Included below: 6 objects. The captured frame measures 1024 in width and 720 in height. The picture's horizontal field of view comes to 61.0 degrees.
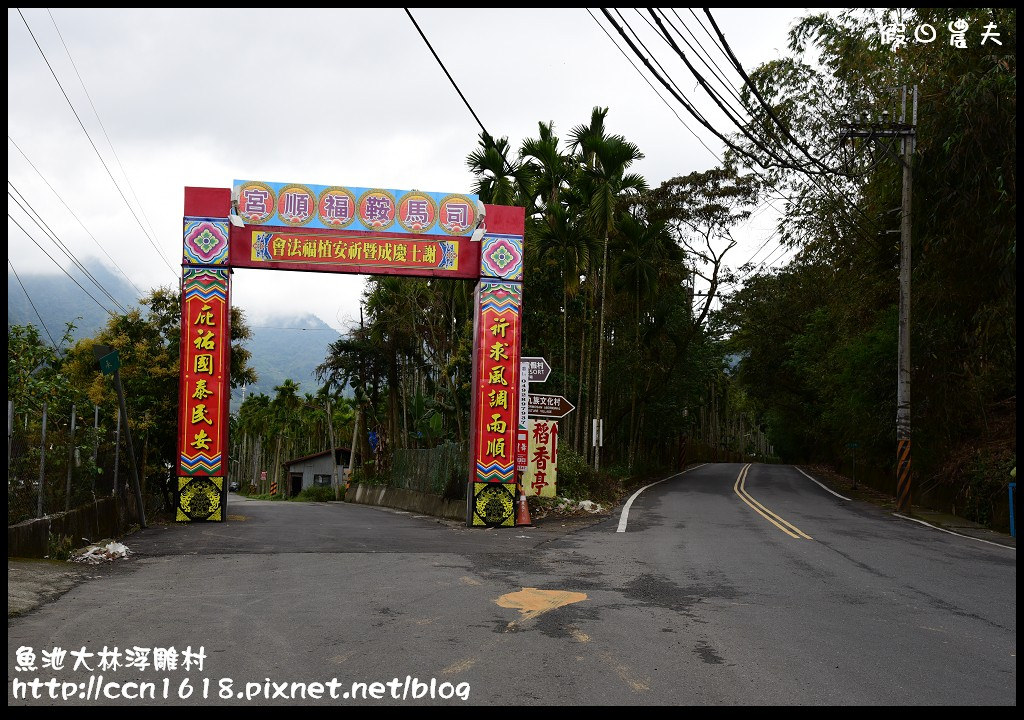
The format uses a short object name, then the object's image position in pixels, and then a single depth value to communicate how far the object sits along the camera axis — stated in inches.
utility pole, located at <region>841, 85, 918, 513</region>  904.9
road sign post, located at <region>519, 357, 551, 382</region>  745.6
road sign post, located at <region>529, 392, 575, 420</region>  780.6
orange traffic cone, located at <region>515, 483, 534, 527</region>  725.3
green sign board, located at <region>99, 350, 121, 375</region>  563.5
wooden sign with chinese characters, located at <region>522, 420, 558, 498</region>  830.5
